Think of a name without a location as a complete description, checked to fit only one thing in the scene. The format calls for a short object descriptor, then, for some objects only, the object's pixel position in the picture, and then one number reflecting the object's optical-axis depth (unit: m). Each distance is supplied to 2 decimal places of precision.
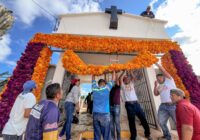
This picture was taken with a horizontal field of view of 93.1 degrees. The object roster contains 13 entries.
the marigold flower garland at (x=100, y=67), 3.08
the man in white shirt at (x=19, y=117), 1.68
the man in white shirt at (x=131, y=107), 2.94
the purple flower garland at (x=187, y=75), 3.33
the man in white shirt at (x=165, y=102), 2.71
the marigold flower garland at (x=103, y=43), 3.94
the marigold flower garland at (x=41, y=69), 3.48
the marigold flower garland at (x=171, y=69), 3.52
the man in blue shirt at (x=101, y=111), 2.54
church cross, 4.33
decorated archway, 3.20
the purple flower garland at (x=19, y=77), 3.05
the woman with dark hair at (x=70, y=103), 2.84
